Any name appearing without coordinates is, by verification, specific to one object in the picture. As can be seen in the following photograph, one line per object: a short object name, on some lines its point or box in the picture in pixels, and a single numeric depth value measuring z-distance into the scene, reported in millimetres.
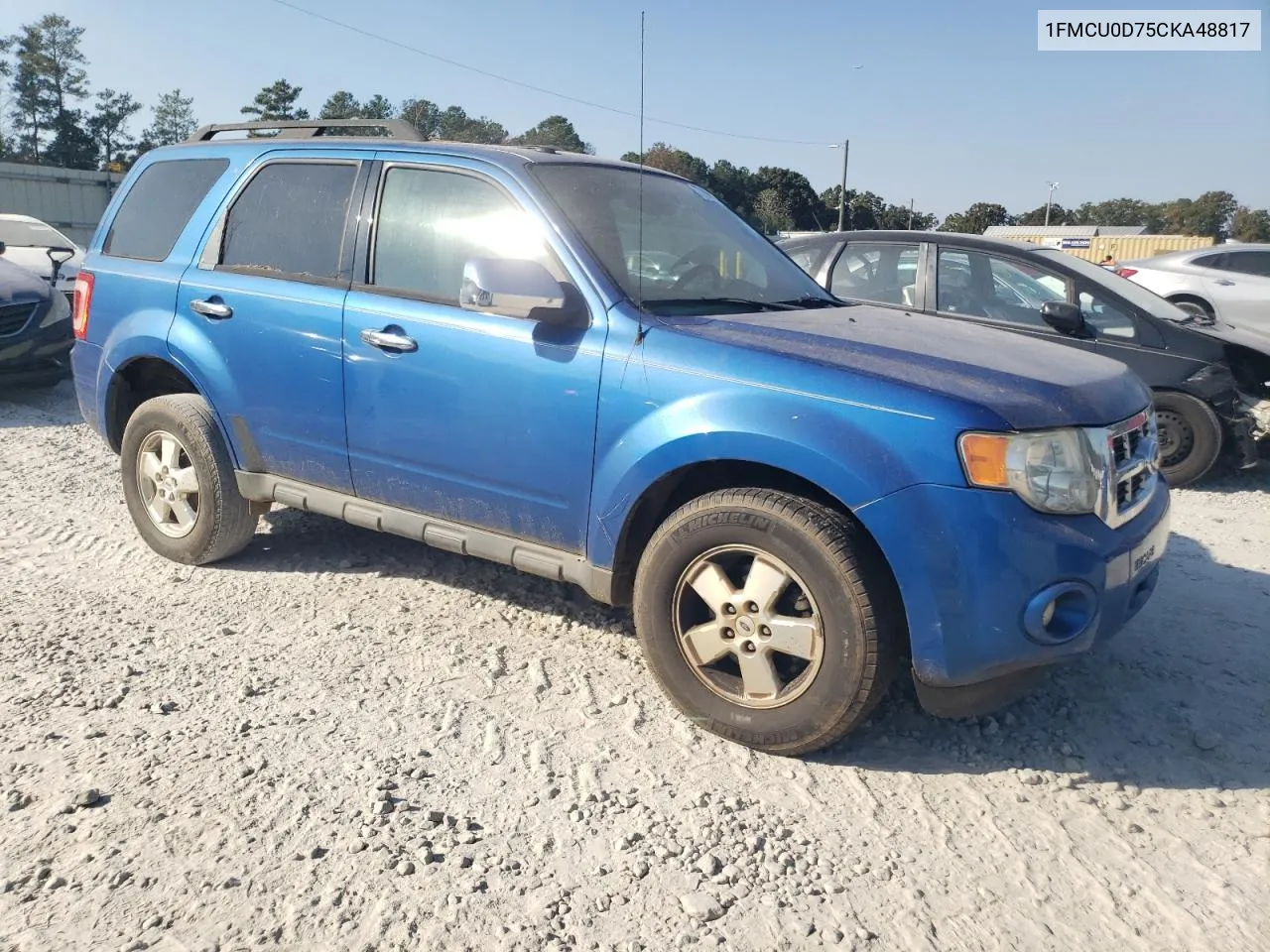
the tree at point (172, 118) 72250
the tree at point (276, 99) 62000
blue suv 2793
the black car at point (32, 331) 8023
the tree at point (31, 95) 63969
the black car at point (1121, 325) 6461
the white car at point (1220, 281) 12062
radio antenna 3240
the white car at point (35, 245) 9664
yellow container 41041
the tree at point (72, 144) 64750
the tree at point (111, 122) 66250
